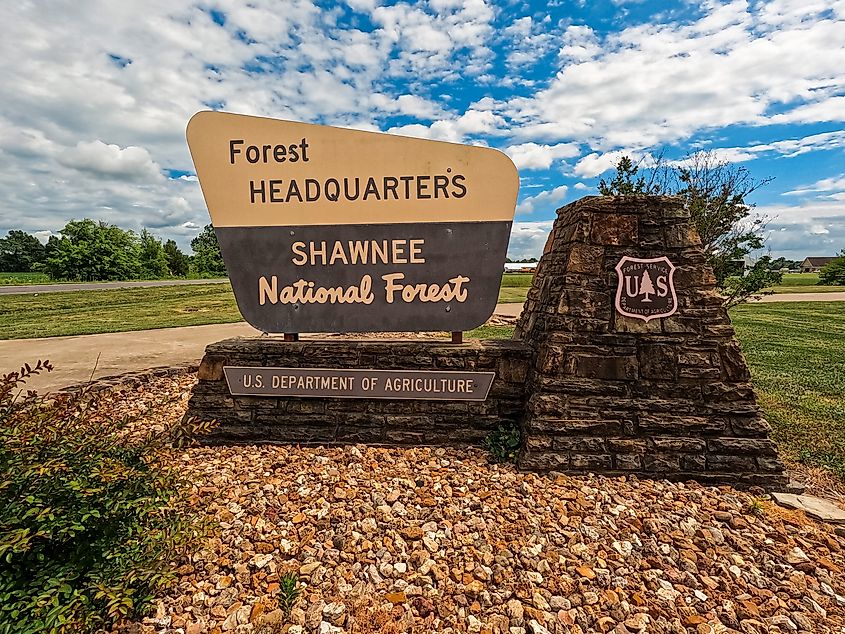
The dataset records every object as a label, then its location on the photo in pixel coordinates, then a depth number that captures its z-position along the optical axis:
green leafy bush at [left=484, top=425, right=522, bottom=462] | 3.75
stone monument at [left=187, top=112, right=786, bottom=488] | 3.58
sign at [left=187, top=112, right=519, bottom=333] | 4.07
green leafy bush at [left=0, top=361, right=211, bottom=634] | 1.90
